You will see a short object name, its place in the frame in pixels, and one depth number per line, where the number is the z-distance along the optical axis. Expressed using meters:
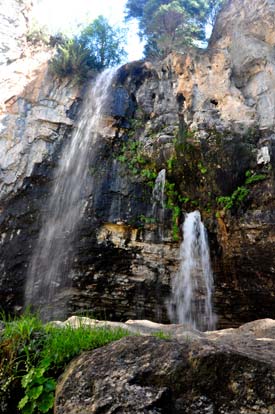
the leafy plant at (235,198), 9.11
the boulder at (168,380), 2.42
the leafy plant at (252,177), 9.09
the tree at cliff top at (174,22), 15.41
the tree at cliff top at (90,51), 12.24
